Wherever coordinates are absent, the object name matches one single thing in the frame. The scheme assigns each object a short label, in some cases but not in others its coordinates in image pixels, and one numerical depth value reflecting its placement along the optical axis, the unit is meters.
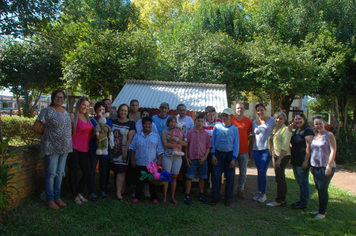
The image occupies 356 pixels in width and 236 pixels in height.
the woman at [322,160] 4.41
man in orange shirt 5.63
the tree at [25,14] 5.20
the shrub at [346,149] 11.57
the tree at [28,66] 15.97
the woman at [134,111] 5.92
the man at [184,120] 5.46
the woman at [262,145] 5.32
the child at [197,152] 5.09
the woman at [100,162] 4.76
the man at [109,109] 5.62
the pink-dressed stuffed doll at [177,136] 4.87
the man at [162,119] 5.38
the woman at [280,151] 5.07
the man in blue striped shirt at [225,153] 5.12
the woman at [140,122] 5.02
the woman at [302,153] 4.82
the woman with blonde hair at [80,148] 4.51
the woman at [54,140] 4.12
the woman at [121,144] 4.95
